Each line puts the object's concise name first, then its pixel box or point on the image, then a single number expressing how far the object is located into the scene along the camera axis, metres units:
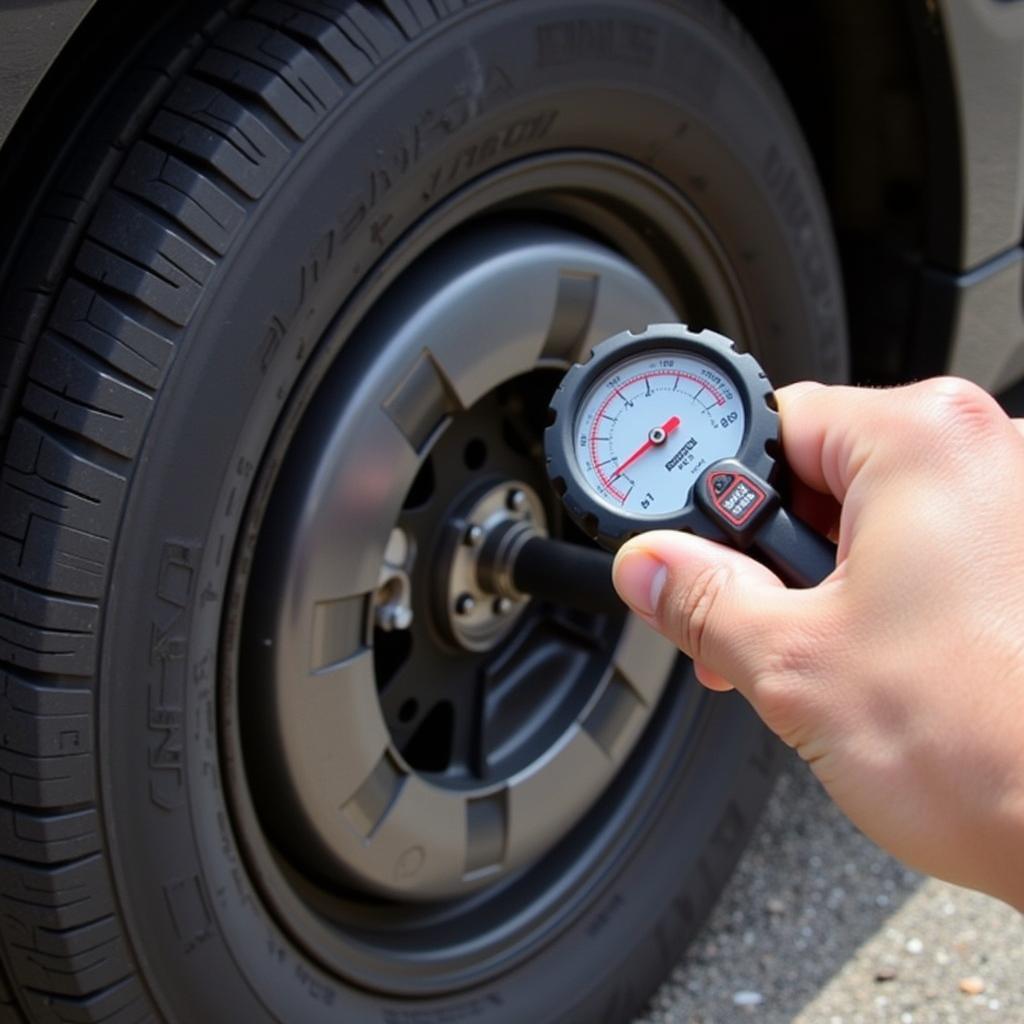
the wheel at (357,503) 0.65
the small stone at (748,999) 0.90
